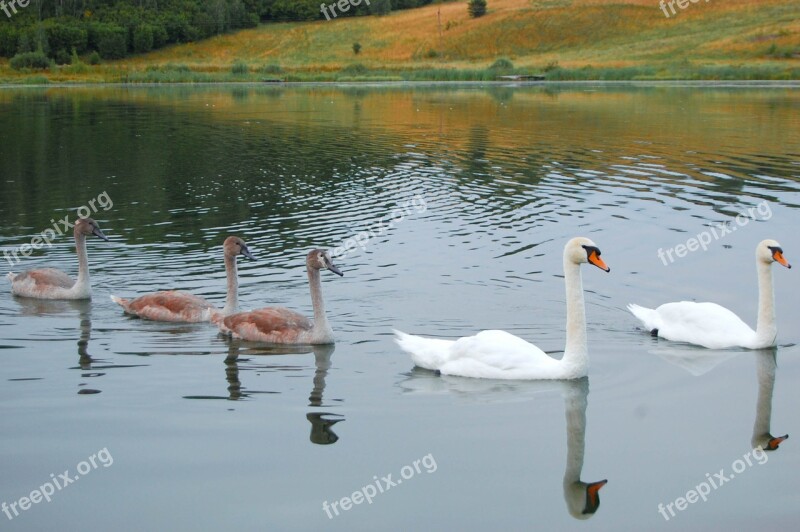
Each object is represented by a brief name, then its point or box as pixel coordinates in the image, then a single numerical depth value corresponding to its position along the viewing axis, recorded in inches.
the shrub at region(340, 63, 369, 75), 3722.9
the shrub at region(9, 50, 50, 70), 3754.9
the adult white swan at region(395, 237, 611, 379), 377.4
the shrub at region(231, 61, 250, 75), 3654.8
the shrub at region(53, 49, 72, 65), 4208.4
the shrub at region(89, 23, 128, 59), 4394.7
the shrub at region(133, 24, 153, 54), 4478.3
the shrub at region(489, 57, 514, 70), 3649.1
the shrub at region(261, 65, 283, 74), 3727.9
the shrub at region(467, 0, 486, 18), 4835.1
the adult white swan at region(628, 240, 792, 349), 423.5
